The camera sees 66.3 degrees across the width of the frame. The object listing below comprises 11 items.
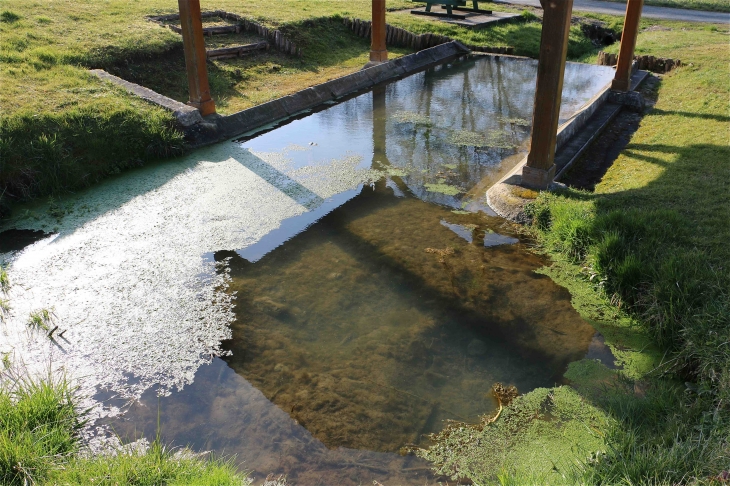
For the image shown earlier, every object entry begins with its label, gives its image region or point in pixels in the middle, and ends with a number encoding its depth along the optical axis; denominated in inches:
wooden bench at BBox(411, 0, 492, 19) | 629.0
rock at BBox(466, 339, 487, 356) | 153.2
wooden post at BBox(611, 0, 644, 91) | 351.6
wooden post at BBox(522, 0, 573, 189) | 214.5
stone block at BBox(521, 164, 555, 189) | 238.4
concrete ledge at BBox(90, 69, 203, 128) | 298.8
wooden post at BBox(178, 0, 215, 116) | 295.0
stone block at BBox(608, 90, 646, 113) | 374.0
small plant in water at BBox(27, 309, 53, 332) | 158.9
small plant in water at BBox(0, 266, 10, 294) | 176.4
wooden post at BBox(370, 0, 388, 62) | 442.6
